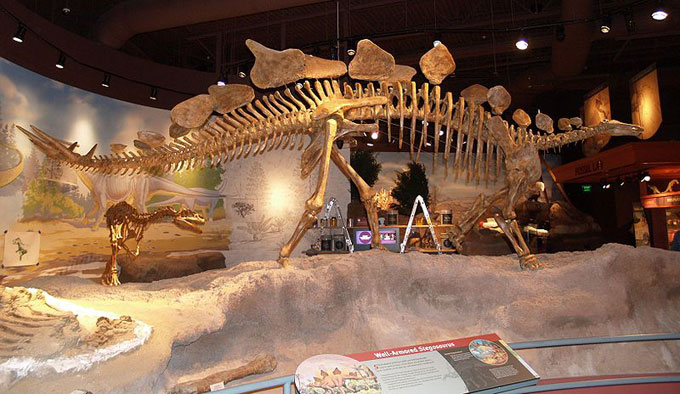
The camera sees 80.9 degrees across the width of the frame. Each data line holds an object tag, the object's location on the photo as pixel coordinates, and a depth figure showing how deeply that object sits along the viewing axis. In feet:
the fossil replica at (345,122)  12.66
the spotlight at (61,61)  18.74
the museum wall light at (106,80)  21.06
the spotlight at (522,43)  22.18
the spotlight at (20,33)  16.38
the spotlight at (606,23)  20.13
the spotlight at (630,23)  20.14
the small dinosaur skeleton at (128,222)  15.93
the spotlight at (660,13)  19.49
